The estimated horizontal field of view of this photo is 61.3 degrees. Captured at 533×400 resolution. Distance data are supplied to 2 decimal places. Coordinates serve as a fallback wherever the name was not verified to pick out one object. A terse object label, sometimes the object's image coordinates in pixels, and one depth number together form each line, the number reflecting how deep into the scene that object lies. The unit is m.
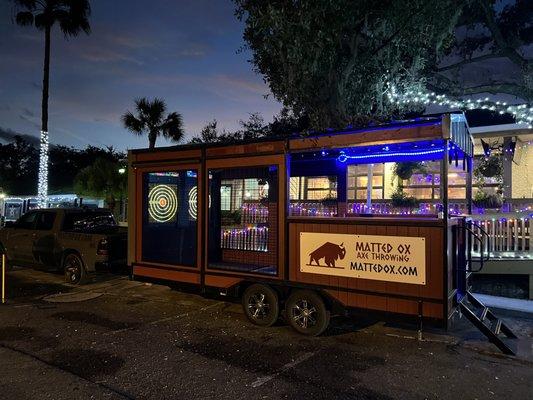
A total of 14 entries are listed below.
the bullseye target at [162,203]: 8.38
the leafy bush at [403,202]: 11.80
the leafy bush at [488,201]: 11.34
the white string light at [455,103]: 10.58
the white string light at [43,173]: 19.11
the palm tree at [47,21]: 19.25
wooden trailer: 5.73
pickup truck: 9.77
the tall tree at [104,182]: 19.81
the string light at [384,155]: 7.18
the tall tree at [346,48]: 8.23
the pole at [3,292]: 8.31
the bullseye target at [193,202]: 7.84
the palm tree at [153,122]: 22.84
